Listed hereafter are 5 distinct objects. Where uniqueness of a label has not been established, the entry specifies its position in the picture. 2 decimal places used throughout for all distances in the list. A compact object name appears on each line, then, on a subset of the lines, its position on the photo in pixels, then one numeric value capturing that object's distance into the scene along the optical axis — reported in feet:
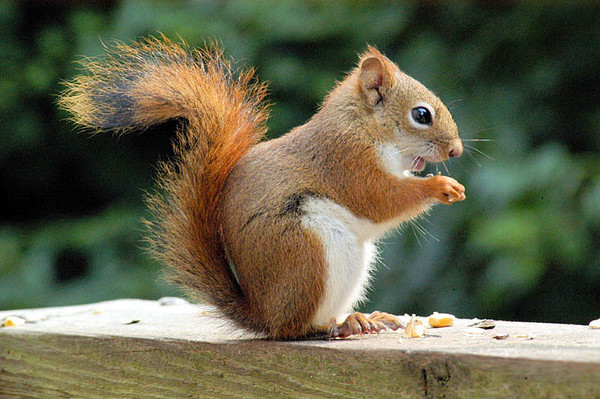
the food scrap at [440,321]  7.21
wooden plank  6.83
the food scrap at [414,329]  7.11
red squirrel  7.12
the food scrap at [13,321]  7.32
